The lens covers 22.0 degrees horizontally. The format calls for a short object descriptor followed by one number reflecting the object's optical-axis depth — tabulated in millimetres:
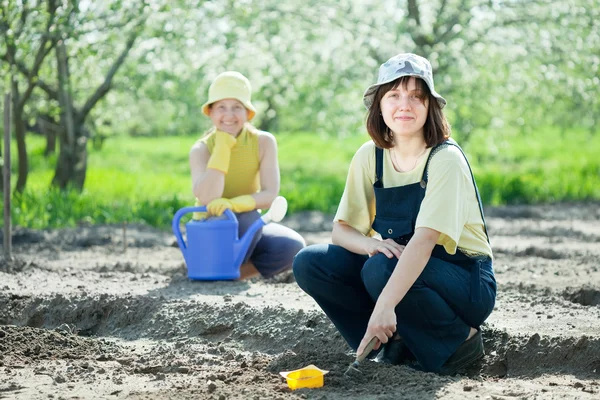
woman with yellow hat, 7826
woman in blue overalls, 4781
